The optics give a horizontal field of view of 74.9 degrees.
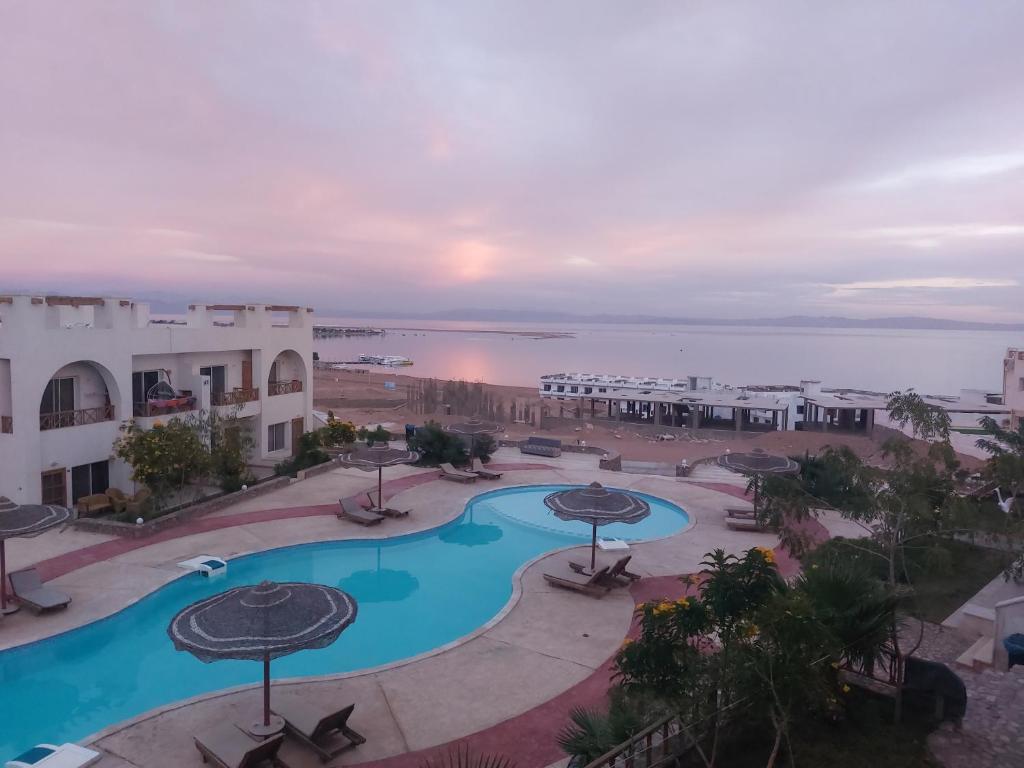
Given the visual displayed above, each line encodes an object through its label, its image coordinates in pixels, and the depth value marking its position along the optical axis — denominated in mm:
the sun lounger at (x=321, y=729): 7332
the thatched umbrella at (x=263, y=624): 6734
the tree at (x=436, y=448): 23781
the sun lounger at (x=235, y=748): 6859
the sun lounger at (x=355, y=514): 16625
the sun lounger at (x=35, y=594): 11094
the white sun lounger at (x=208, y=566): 13305
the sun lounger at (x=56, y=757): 7031
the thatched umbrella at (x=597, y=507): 12602
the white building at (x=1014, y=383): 33678
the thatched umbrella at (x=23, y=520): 10625
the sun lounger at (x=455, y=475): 21484
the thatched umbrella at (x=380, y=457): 17016
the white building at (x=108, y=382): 16359
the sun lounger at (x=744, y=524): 16703
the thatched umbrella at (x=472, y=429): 23406
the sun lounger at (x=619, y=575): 12852
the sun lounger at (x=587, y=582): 12367
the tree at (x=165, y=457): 16891
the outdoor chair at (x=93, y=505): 16844
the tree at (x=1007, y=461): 10766
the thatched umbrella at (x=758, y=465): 16984
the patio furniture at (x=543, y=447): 26875
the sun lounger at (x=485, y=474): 21938
